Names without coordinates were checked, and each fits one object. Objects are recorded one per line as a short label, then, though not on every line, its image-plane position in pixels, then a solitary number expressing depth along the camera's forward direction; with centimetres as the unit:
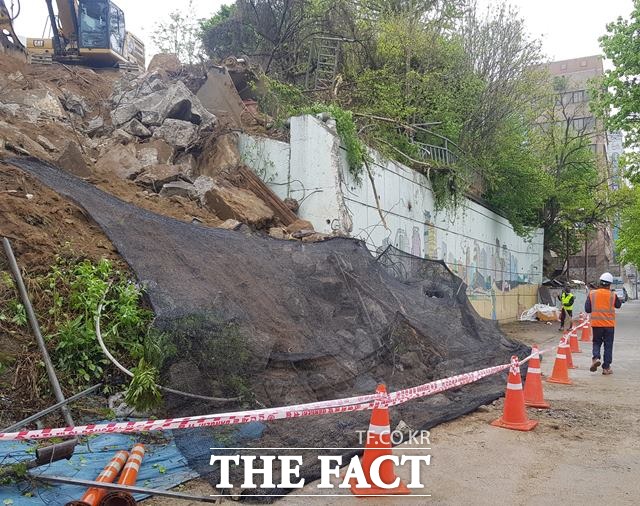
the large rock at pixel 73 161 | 907
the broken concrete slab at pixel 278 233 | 1002
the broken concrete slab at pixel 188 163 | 1153
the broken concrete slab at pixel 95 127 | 1222
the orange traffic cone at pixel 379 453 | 445
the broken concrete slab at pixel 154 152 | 1108
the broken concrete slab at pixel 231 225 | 897
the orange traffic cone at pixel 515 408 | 641
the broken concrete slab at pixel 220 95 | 1364
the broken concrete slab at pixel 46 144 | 947
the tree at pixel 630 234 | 3891
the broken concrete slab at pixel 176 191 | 1014
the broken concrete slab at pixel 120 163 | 1039
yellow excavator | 1977
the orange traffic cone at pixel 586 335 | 1691
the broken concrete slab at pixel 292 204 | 1171
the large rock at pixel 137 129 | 1186
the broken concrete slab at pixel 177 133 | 1182
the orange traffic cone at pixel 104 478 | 364
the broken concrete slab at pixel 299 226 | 1073
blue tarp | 392
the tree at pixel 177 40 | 2173
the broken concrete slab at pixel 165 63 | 1523
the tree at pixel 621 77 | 2086
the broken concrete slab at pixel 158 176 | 1031
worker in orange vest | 991
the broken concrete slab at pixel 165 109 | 1217
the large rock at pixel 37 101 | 1155
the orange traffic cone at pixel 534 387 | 753
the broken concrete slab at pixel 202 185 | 1032
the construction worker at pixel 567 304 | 1864
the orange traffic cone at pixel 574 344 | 1414
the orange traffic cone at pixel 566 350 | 975
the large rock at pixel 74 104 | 1296
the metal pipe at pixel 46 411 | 419
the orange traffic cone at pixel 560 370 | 950
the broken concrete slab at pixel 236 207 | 1002
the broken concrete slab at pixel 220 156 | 1166
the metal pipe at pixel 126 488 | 377
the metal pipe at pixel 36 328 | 480
